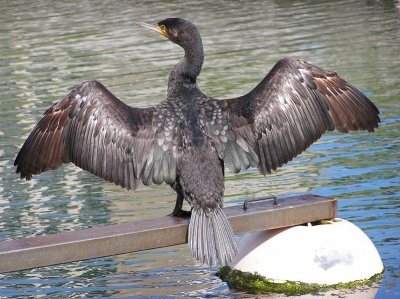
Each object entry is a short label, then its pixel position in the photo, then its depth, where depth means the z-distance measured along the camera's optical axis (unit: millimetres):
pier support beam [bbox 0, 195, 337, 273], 9883
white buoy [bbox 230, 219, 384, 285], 11164
